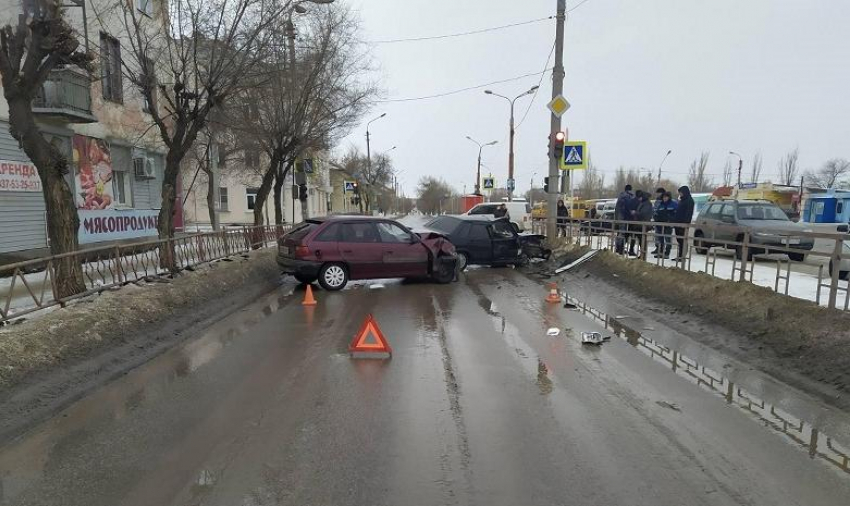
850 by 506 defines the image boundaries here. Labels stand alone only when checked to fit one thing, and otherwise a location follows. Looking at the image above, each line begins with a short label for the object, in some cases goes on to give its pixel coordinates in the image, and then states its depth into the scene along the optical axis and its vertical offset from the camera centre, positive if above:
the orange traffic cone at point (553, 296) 10.13 -1.89
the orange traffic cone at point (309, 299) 9.88 -1.92
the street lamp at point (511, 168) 31.95 +1.82
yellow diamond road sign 16.61 +2.92
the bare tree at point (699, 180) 101.81 +3.75
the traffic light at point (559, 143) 16.36 +1.71
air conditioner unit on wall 18.69 +1.02
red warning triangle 6.41 -1.76
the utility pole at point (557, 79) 16.88 +3.82
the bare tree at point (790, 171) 92.62 +4.90
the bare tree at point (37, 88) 7.25 +1.40
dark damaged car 14.88 -1.18
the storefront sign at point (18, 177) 12.80 +0.47
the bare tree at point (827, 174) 87.44 +4.47
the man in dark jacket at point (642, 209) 15.52 -0.30
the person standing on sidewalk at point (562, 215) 18.12 -0.69
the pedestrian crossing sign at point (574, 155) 16.17 +1.33
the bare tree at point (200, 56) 11.24 +3.12
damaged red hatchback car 11.41 -1.22
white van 28.08 -0.70
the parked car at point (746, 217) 14.41 -0.50
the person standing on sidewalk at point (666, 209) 14.51 -0.29
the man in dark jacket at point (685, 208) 13.20 -0.23
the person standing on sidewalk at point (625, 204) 15.95 -0.17
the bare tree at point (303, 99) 17.45 +3.36
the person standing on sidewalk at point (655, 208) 12.02 -0.28
